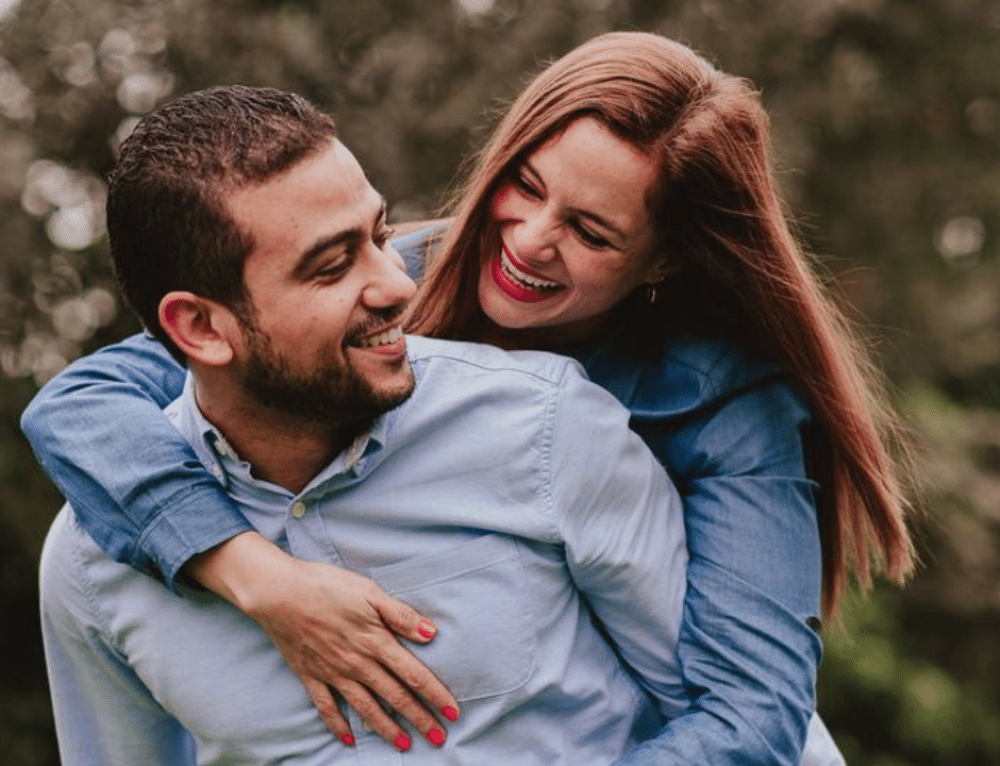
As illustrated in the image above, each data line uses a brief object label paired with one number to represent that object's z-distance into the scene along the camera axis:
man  2.15
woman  2.20
